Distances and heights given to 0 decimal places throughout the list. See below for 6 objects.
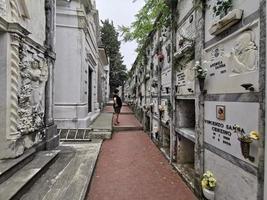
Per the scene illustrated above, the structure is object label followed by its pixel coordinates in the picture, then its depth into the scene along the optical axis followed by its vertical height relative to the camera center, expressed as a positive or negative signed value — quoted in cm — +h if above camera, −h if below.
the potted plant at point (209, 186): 193 -107
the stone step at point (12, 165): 226 -104
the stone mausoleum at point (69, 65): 520 +118
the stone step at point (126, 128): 646 -116
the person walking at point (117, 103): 709 -12
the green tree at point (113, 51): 2226 +704
